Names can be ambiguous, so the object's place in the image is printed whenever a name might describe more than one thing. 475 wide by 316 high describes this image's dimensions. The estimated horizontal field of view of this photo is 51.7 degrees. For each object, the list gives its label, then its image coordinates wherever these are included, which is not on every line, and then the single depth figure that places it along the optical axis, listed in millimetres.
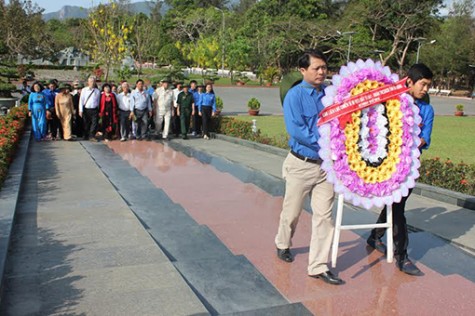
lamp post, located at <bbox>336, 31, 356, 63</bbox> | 44556
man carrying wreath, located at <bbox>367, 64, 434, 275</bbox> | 4020
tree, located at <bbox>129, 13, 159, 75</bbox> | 29503
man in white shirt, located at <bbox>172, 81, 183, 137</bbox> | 12836
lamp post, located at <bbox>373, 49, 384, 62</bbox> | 45312
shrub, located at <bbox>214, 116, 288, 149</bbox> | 11289
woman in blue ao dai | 11266
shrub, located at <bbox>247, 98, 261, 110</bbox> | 19891
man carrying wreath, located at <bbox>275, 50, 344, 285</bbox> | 3707
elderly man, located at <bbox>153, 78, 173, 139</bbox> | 12461
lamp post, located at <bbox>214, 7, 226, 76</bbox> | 48734
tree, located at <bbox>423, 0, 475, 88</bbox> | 46509
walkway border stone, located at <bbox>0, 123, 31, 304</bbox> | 3929
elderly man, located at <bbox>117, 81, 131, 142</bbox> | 11766
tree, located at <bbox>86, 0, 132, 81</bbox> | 23094
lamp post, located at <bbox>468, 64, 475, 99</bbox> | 44400
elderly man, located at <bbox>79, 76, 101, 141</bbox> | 11570
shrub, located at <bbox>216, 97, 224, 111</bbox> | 17161
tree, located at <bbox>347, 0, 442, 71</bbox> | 47656
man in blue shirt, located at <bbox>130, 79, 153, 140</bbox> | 11797
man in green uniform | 12652
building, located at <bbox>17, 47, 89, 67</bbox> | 61609
